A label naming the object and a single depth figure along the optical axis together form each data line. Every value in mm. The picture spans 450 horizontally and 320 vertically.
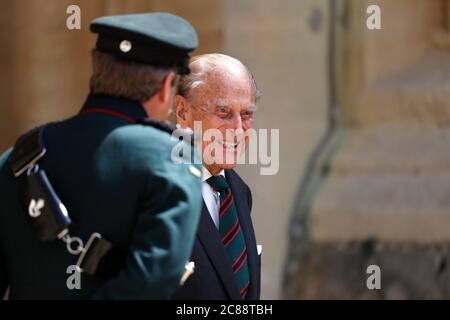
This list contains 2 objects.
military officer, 4266
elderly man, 5324
